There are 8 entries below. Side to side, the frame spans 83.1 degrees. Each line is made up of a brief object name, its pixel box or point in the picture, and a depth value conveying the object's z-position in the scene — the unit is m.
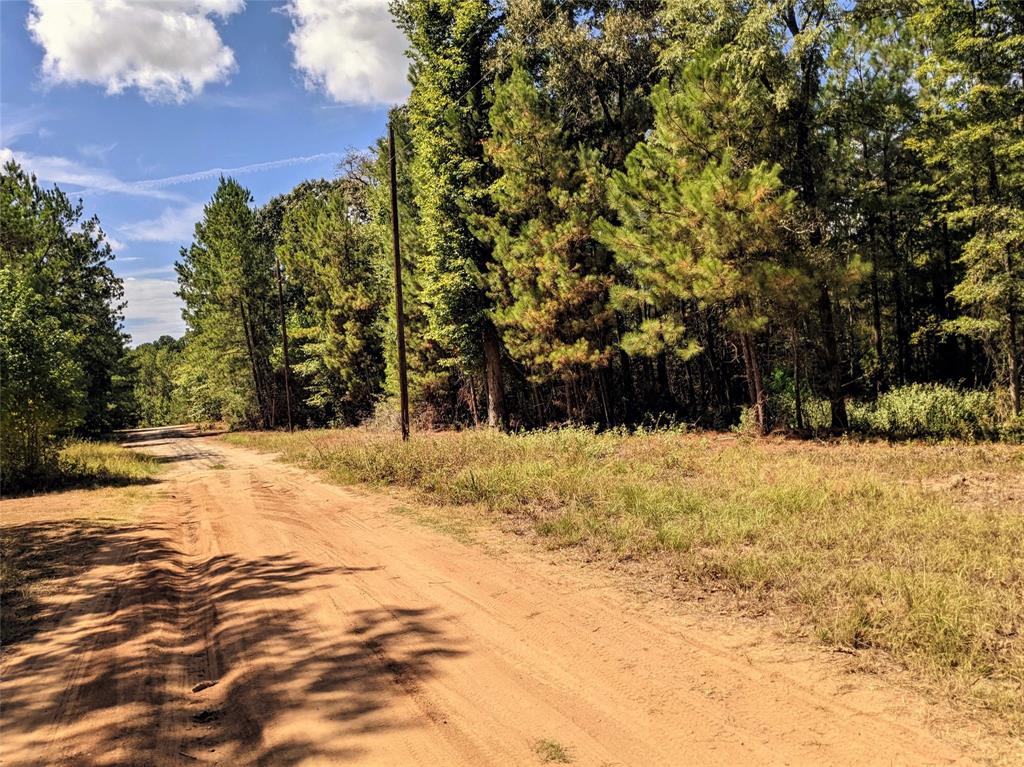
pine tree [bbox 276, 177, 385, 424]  33.91
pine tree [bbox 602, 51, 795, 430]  14.01
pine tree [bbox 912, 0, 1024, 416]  15.02
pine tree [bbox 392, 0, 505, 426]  20.91
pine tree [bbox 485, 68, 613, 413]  18.92
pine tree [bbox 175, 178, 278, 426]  39.91
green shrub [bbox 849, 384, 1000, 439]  15.41
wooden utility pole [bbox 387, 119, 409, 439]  18.77
